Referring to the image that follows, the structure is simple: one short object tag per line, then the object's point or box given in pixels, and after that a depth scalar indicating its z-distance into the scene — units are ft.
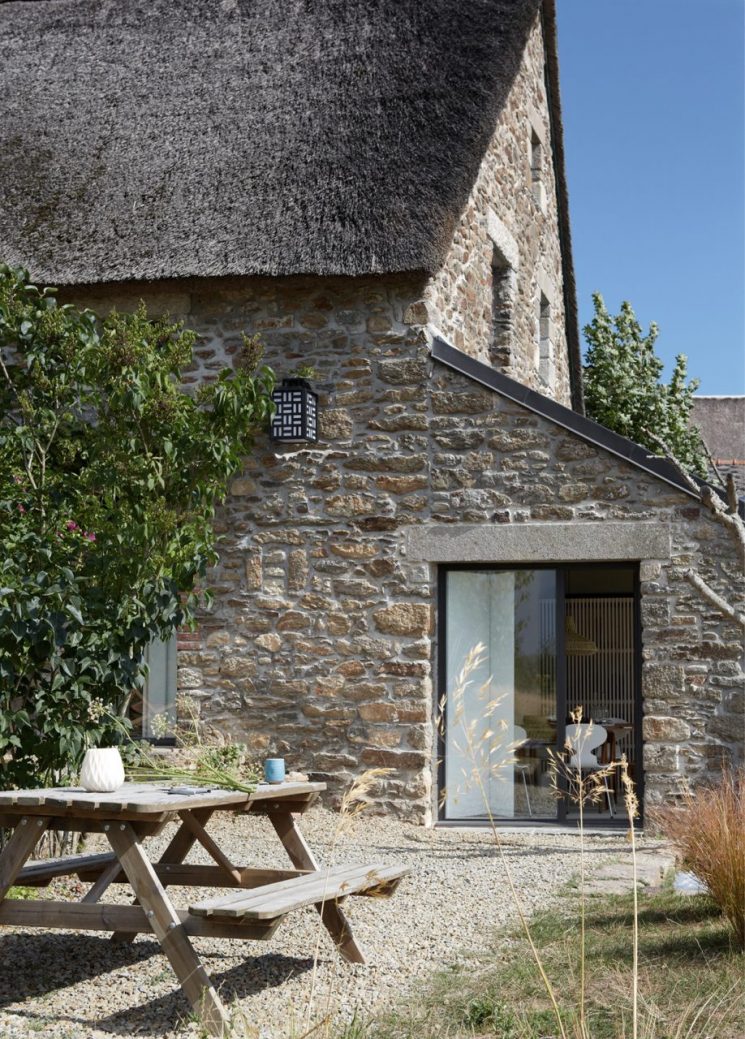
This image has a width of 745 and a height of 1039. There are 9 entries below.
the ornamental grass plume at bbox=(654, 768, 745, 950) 13.74
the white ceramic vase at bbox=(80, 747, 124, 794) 13.24
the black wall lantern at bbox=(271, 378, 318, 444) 25.49
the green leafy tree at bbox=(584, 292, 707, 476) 52.80
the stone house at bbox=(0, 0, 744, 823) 24.40
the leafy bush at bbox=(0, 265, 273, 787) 18.03
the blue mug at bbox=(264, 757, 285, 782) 15.03
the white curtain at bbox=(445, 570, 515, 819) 25.73
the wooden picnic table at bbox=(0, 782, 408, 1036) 11.63
